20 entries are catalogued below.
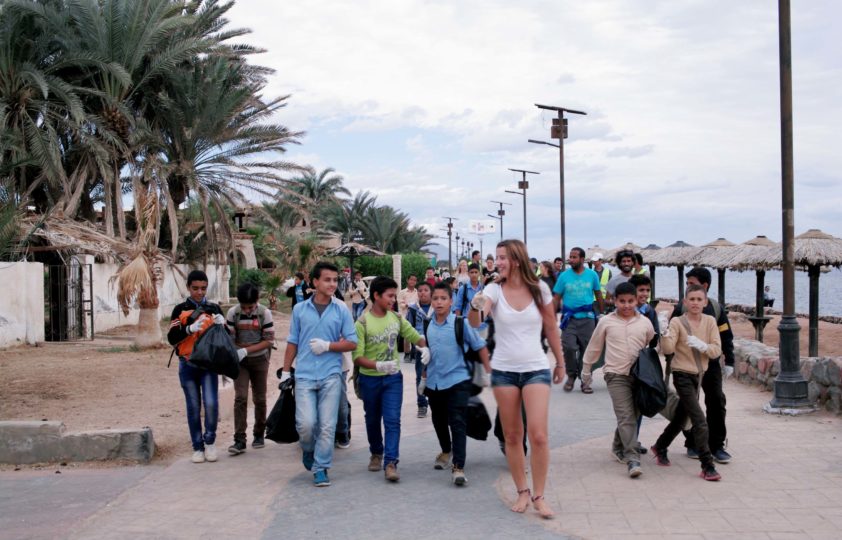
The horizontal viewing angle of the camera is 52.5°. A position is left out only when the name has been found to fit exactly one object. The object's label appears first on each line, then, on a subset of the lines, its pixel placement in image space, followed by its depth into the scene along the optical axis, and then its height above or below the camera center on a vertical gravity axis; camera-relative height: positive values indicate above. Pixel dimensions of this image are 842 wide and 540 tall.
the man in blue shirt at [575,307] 11.02 -0.61
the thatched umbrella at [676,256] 30.31 +0.13
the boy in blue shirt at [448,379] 6.58 -0.93
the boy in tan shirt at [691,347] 6.63 -0.69
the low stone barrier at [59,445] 7.57 -1.61
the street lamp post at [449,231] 67.99 +2.37
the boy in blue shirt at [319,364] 6.55 -0.80
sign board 69.74 +2.69
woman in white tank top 5.57 -0.63
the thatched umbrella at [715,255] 24.34 +0.11
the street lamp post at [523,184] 46.34 +4.13
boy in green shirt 6.68 -0.79
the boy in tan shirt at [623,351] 6.71 -0.74
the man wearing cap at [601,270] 16.23 -0.21
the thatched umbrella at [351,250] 31.33 +0.43
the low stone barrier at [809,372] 9.03 -1.37
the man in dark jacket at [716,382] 6.89 -0.99
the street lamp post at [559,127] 28.17 +4.44
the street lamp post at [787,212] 9.34 +0.52
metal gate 18.95 -0.88
